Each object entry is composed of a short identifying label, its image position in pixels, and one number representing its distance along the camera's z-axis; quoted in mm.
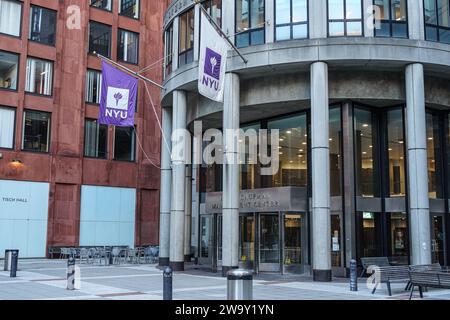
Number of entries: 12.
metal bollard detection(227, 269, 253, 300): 10461
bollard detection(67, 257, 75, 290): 17359
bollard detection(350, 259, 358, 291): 17625
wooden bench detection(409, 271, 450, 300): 14672
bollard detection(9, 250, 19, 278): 21734
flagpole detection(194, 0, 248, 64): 20009
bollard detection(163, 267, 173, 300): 12616
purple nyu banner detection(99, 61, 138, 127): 23219
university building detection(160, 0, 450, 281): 21891
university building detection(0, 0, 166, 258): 35344
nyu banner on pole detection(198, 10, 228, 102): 19406
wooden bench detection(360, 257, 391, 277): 20797
